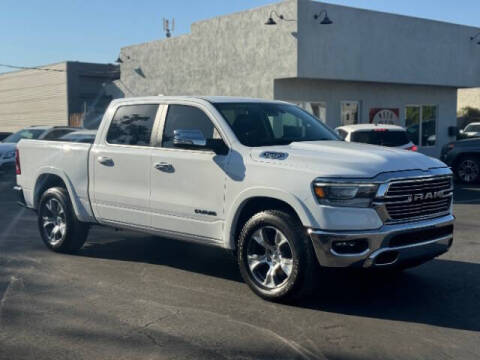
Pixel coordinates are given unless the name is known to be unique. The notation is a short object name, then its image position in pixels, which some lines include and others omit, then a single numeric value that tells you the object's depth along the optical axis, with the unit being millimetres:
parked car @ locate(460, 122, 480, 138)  31902
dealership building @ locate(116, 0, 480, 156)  20531
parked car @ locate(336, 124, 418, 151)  13711
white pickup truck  5316
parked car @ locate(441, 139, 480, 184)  16344
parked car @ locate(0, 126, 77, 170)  17641
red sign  23922
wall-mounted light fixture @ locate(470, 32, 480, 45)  25922
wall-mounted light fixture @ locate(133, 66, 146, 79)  27572
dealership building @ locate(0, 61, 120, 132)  37562
